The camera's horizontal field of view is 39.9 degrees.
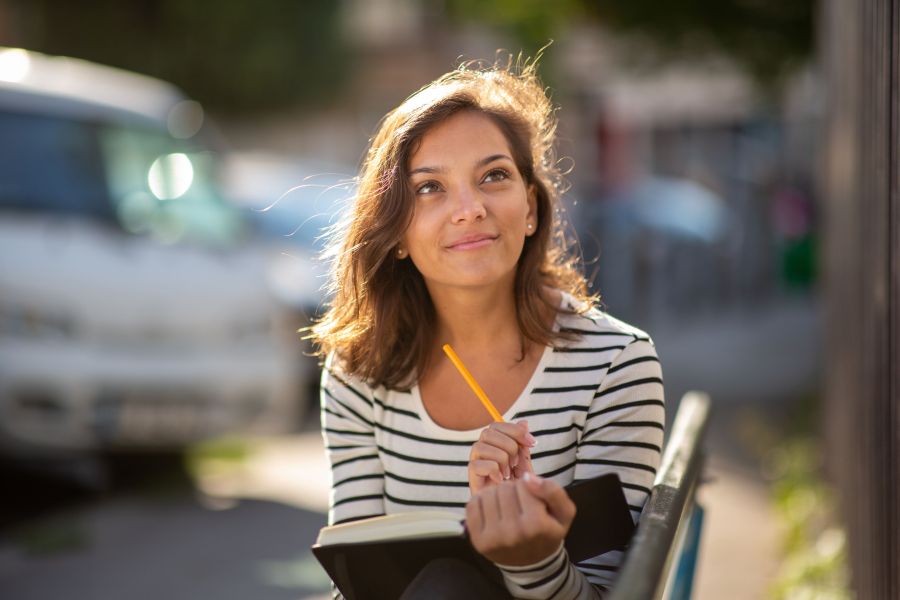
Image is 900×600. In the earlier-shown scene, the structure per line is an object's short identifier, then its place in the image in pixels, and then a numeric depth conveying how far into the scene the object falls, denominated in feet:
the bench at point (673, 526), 5.63
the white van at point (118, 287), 20.18
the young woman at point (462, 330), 8.23
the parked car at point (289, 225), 28.55
